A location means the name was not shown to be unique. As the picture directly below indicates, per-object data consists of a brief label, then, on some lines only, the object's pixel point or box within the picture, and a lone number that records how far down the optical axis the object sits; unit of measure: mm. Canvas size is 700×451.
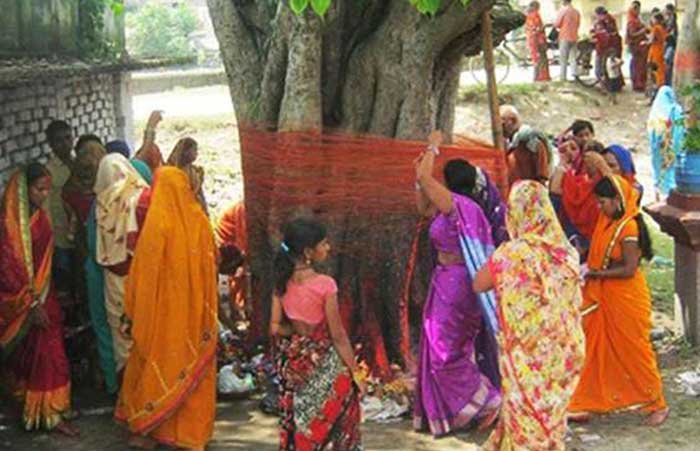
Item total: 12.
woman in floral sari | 5355
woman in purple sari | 6285
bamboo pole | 7258
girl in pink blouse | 5164
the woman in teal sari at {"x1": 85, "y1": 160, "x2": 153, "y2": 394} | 6934
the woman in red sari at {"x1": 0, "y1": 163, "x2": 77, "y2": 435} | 6395
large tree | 7301
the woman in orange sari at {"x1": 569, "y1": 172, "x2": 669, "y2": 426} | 6430
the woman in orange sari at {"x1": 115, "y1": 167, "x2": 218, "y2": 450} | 6227
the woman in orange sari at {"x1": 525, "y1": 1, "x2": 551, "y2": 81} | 20297
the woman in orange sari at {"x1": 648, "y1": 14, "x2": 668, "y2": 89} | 19297
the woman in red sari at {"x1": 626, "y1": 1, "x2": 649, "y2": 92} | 19969
